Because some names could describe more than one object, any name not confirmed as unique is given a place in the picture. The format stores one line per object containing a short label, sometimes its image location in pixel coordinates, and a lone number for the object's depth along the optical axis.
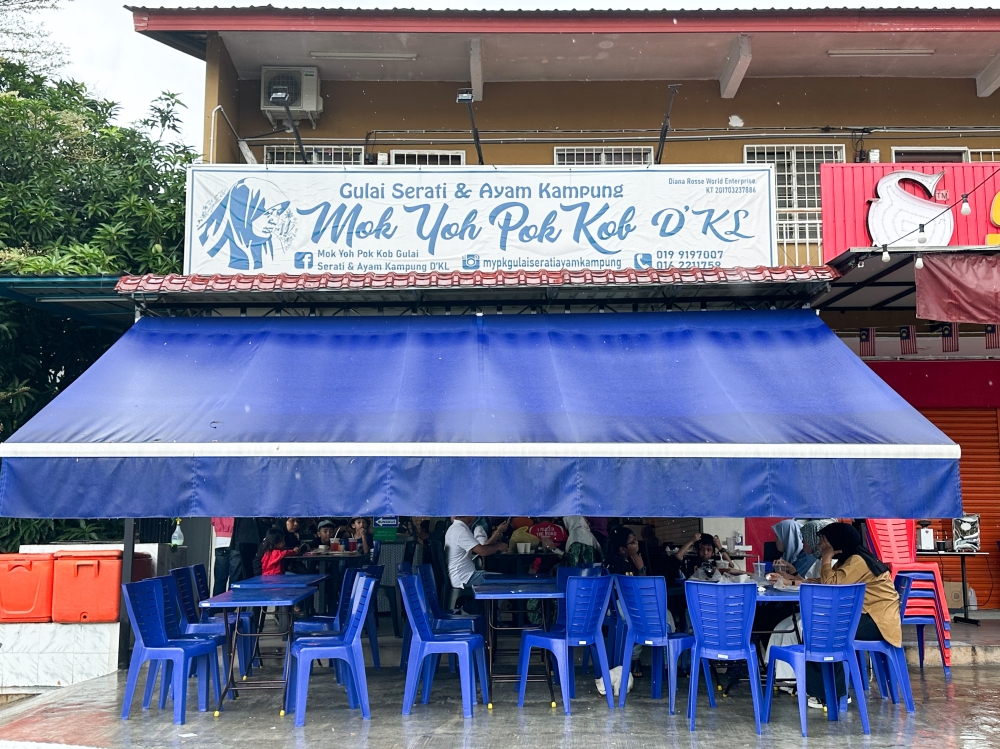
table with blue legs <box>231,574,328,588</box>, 8.80
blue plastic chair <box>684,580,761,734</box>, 7.47
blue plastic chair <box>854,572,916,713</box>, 7.91
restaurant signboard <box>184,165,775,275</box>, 10.30
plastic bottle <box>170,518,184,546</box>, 11.70
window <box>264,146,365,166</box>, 13.77
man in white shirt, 9.42
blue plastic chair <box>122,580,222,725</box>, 7.78
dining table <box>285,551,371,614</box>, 10.91
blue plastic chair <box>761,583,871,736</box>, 7.36
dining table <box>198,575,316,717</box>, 7.93
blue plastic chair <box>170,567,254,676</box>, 8.80
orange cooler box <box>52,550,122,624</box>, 9.61
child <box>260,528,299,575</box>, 10.48
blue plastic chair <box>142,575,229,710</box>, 8.32
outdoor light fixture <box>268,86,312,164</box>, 12.13
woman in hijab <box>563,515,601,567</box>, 10.86
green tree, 12.30
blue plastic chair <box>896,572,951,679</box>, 9.75
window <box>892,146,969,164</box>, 13.48
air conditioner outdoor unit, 13.29
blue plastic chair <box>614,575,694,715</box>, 7.98
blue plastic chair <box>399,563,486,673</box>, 8.90
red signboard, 10.35
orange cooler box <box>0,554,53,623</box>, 9.60
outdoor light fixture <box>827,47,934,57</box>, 13.20
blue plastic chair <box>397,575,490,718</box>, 7.88
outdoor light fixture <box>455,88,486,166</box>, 11.17
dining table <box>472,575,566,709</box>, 7.97
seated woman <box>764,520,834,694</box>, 8.52
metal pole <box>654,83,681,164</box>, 10.95
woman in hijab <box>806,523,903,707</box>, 7.89
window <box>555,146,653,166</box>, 13.69
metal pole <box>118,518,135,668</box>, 9.77
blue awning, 7.62
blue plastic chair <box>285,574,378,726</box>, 7.69
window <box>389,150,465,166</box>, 13.68
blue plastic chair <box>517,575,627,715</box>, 7.98
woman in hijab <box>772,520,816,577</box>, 9.81
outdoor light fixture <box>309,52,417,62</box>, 13.34
